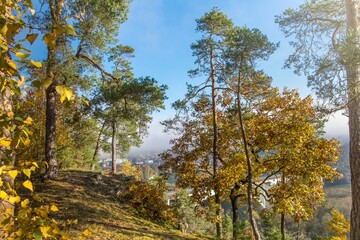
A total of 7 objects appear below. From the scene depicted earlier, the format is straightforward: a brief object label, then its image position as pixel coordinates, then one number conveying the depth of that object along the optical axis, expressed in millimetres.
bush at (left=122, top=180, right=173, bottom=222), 9664
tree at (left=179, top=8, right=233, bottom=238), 12203
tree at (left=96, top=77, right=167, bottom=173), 11148
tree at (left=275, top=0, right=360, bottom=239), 5423
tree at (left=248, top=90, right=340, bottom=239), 11539
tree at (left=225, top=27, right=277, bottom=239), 9969
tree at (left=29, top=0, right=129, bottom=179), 8750
